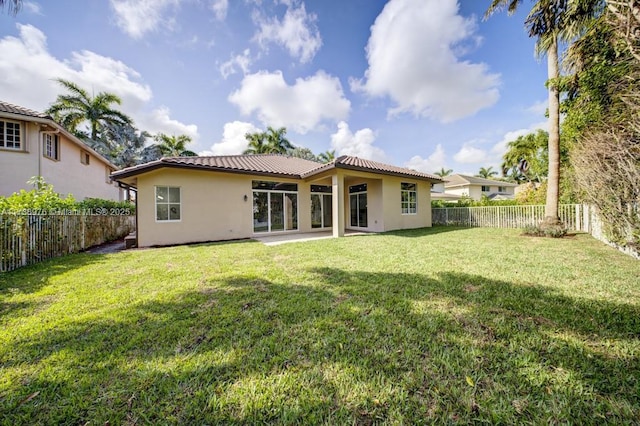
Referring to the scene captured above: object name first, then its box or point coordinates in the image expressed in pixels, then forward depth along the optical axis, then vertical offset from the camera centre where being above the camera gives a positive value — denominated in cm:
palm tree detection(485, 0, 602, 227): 895 +685
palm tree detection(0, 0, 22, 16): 446 +410
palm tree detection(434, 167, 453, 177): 5500 +941
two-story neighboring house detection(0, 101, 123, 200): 1086 +339
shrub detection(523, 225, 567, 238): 943 -91
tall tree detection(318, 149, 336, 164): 3638 +910
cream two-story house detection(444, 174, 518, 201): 3422 +358
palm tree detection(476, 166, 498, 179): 5391 +885
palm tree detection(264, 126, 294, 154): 2890 +930
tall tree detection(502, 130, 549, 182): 1898 +579
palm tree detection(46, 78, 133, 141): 2022 +977
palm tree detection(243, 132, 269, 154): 2853 +873
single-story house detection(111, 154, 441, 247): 941 +82
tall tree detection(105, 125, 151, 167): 2381 +782
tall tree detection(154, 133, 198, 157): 2783 +866
